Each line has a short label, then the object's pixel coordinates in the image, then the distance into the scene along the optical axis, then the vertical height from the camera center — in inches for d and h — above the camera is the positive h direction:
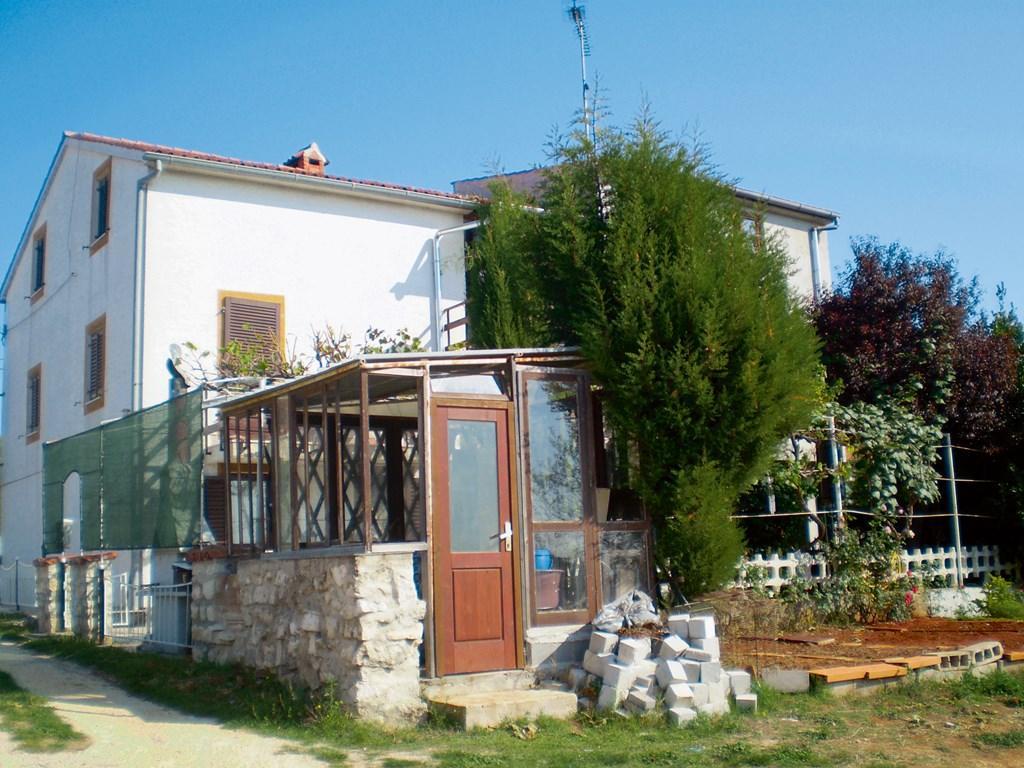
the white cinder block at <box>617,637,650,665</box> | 349.4 -43.3
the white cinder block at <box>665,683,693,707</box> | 330.3 -55.1
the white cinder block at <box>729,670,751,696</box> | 345.7 -54.3
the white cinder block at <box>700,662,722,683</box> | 338.3 -49.5
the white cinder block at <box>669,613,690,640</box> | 355.9 -36.2
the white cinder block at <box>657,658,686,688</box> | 337.4 -49.3
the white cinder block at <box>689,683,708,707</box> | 334.0 -55.4
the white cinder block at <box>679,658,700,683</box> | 339.3 -49.3
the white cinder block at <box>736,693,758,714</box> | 337.4 -59.3
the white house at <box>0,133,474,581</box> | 709.9 +188.4
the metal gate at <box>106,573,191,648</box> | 481.4 -37.6
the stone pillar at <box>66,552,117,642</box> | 545.0 -29.3
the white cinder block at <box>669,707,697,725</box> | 326.0 -60.5
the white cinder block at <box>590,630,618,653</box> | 358.9 -41.4
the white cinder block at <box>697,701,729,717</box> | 333.1 -60.1
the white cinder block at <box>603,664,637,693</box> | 341.1 -50.5
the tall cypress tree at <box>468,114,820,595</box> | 391.2 +66.5
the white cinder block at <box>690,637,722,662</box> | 346.0 -42.1
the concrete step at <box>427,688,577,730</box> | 325.7 -56.7
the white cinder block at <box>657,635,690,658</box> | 346.9 -42.2
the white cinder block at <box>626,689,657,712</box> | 334.3 -57.3
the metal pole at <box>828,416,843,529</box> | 514.0 +18.2
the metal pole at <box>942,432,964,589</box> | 583.4 +3.6
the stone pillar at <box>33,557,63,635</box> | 600.1 -31.6
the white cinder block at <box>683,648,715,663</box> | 342.3 -44.7
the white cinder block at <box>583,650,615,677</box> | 353.1 -47.5
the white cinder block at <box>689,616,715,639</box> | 350.0 -36.5
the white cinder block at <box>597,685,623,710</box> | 338.6 -56.7
